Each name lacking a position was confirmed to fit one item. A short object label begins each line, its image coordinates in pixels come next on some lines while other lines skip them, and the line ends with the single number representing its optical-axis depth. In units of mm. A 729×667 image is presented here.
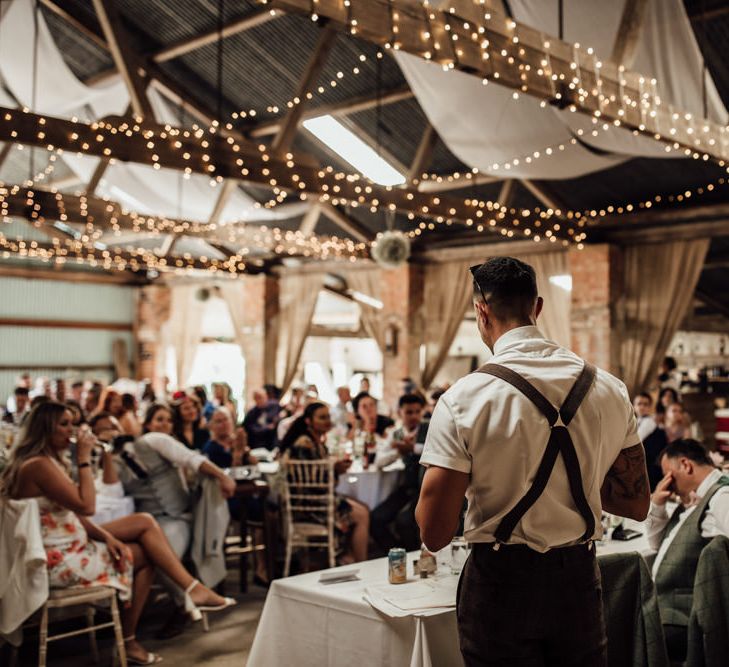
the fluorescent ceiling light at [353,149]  9539
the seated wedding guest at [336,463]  5840
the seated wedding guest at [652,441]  6458
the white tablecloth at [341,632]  2443
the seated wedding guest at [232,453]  6016
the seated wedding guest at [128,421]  7145
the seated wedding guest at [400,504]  5824
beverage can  2883
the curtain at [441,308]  11531
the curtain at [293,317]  13141
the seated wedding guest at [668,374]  9124
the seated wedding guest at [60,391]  11177
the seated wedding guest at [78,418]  7363
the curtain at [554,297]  10258
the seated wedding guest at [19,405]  9617
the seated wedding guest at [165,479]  5008
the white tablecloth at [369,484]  6172
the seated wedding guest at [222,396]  9547
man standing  1738
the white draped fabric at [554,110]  5441
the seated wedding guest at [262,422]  8562
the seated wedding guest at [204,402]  9109
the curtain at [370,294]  12188
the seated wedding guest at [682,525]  3047
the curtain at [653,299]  9219
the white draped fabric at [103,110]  7180
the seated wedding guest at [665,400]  7211
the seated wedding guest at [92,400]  10031
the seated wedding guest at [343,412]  8686
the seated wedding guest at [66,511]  3887
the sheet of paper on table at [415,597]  2494
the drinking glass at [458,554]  3035
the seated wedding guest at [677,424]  6668
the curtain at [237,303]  13820
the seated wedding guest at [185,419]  6195
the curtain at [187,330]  15508
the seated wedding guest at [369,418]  7734
